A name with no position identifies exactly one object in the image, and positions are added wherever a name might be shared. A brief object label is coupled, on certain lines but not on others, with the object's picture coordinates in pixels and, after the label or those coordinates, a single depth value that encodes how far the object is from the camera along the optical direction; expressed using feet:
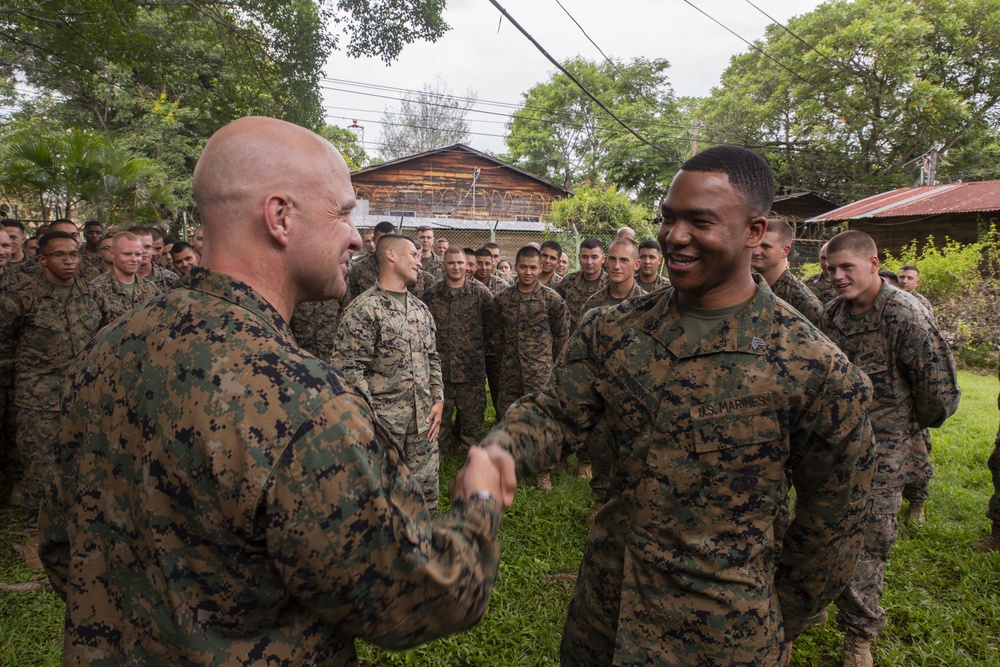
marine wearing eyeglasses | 15.93
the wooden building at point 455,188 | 82.12
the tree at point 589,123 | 112.88
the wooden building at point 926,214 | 55.01
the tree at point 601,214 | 54.80
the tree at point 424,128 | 137.59
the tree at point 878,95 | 85.81
